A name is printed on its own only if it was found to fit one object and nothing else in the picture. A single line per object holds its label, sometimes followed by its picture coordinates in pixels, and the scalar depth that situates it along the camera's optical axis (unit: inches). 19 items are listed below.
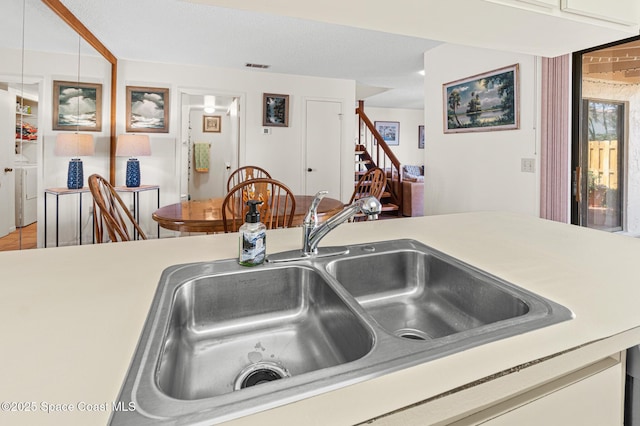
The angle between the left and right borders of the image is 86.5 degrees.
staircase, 236.8
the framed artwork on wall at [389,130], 351.6
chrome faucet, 36.8
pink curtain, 103.8
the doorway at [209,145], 255.1
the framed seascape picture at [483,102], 119.8
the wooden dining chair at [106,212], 62.7
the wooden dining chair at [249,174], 150.7
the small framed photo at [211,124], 264.1
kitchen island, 16.5
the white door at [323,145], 208.4
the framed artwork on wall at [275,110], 198.1
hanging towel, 258.2
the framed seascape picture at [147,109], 174.2
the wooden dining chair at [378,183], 134.5
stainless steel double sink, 17.3
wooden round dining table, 88.2
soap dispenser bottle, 35.0
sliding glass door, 95.8
